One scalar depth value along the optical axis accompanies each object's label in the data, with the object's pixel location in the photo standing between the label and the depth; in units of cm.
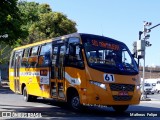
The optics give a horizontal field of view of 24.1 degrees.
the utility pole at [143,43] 2578
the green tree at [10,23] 1470
